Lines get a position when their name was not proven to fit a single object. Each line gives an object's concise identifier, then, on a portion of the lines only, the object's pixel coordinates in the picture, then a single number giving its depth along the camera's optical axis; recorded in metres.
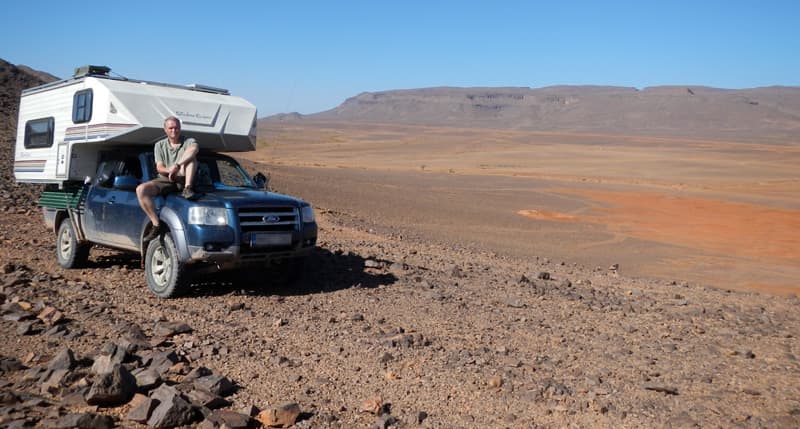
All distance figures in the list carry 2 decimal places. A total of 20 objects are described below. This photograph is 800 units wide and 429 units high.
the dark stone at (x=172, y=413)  4.98
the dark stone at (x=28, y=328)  7.05
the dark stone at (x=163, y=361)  6.06
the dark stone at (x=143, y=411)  5.06
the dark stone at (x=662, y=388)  5.89
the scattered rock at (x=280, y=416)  5.09
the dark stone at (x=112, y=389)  5.25
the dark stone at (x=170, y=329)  7.07
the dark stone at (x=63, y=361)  5.85
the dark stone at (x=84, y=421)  4.85
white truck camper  9.36
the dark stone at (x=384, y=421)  5.11
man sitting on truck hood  8.67
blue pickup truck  8.45
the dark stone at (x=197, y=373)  5.82
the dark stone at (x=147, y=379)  5.58
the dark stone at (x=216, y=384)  5.57
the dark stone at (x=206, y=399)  5.28
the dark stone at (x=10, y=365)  6.00
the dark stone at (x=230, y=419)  4.99
